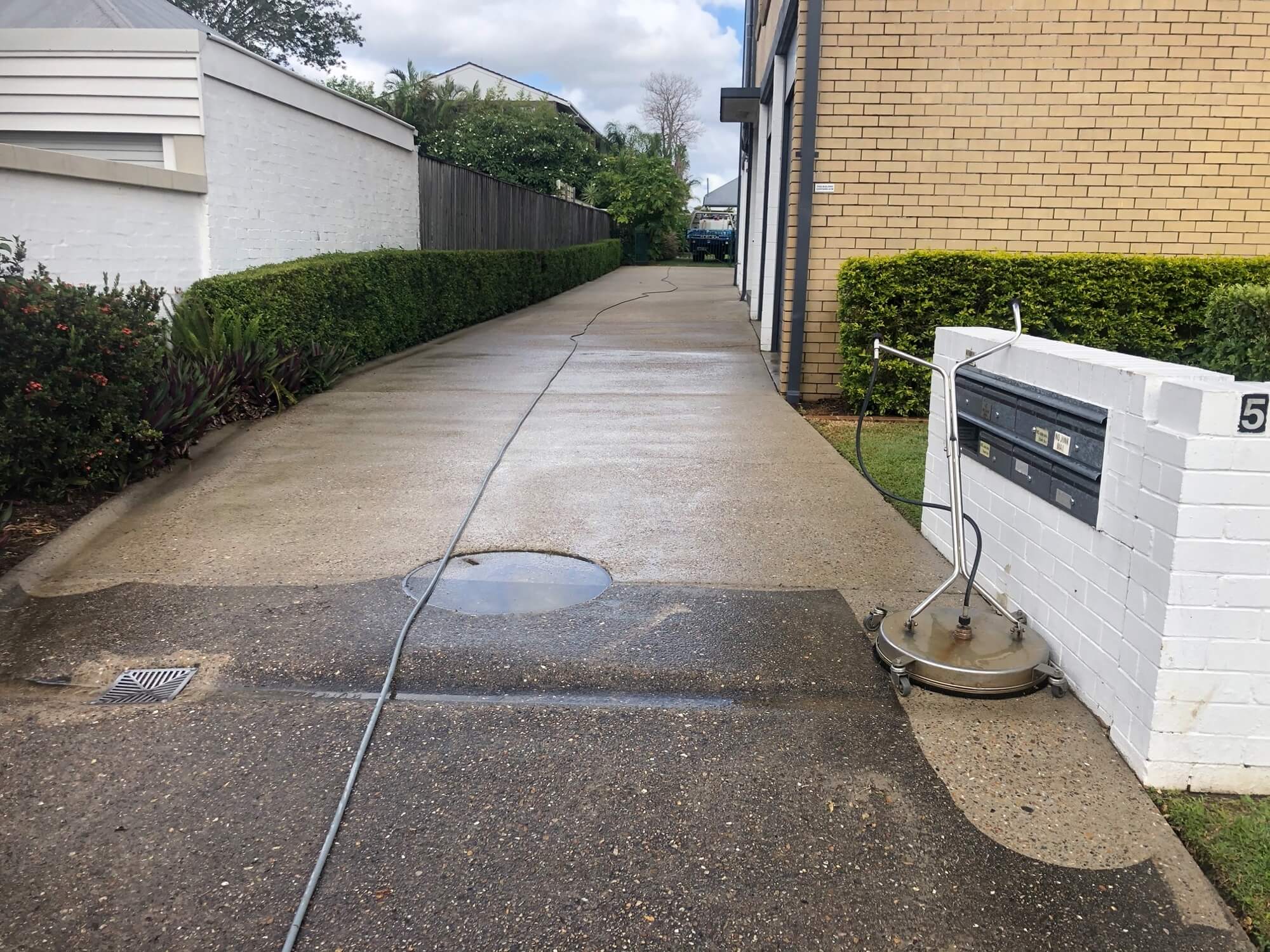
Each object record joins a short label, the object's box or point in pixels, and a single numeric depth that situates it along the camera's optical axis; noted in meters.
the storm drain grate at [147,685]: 3.87
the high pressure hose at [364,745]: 2.68
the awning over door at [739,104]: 17.36
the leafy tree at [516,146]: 38.03
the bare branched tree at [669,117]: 77.75
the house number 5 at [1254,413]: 3.04
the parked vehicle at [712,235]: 45.28
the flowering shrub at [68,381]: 5.41
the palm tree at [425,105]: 40.12
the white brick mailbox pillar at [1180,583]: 3.10
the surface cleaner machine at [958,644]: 3.86
